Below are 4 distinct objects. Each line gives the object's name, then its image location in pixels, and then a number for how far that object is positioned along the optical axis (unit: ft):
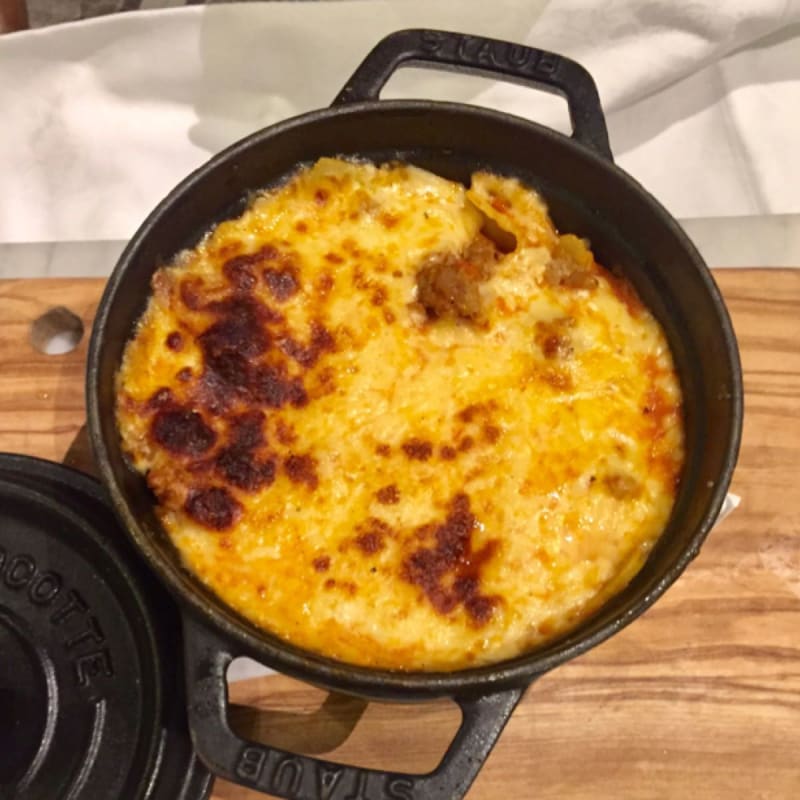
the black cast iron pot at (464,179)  0.63
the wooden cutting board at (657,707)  0.79
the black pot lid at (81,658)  0.75
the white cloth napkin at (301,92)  1.10
